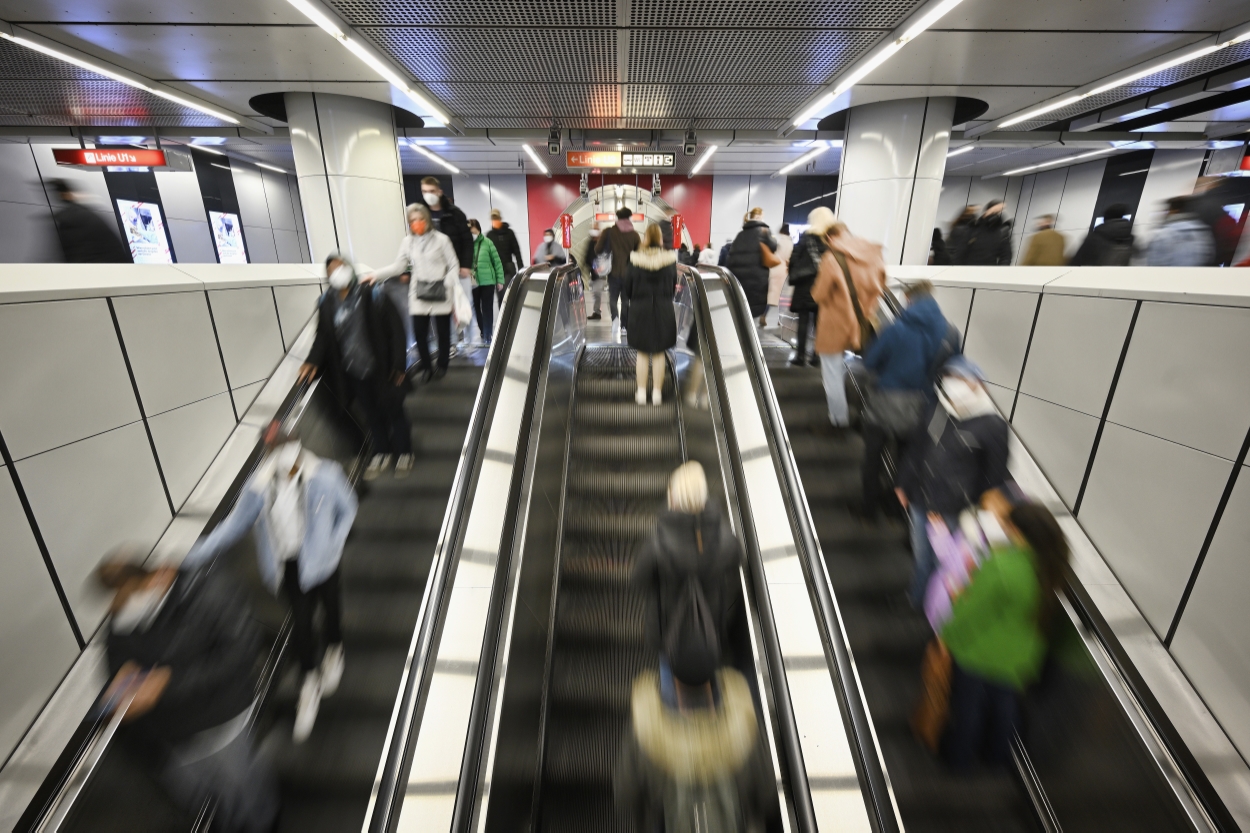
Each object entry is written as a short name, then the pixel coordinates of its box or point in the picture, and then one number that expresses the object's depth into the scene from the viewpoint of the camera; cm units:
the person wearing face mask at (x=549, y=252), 922
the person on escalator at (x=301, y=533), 221
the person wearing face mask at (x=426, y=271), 458
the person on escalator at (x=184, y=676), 170
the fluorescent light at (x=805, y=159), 1320
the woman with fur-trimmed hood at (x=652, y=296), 465
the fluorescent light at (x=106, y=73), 584
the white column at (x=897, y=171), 805
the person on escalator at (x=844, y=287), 385
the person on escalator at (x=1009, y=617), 185
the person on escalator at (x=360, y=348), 364
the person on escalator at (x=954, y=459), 244
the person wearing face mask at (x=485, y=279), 678
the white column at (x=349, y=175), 775
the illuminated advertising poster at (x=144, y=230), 1278
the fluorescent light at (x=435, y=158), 1286
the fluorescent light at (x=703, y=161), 1322
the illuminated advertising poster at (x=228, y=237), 1415
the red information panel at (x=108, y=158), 930
